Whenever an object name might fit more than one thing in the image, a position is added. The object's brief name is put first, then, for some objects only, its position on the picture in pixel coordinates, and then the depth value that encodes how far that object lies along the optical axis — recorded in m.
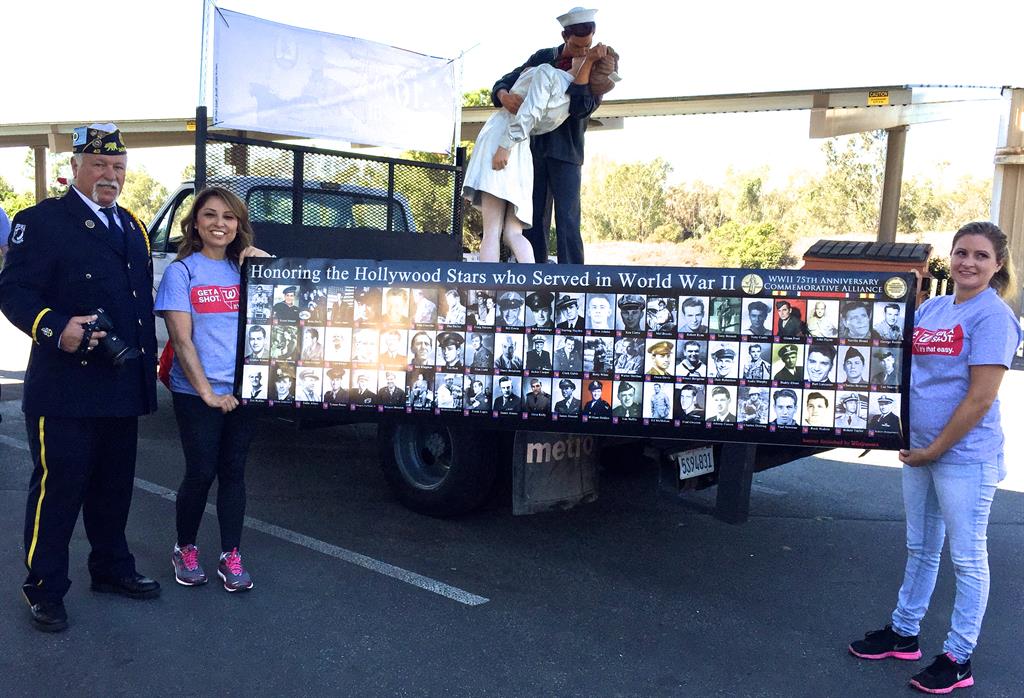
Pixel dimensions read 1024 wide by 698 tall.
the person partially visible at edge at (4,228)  6.65
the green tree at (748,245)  38.31
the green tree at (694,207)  60.81
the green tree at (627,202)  59.78
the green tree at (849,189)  55.31
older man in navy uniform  3.69
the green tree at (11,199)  38.28
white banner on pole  5.62
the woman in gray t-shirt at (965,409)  3.35
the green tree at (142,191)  95.06
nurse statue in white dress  4.98
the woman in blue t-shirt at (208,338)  3.99
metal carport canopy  19.33
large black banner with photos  3.59
